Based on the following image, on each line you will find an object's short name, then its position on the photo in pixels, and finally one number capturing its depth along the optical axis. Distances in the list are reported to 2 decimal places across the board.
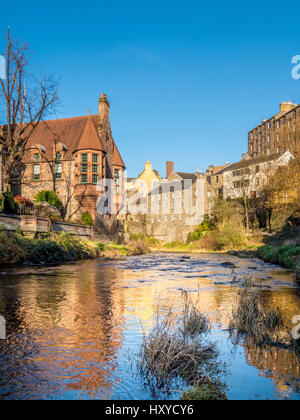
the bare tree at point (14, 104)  27.41
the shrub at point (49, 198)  36.31
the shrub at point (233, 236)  38.00
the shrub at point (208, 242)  42.16
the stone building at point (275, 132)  59.86
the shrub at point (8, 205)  22.76
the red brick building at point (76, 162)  37.53
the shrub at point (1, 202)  22.08
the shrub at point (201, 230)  49.94
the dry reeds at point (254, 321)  5.29
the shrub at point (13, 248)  17.49
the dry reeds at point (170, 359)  3.91
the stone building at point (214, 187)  59.70
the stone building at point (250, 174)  48.72
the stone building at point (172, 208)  57.09
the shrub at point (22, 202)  26.61
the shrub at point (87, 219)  35.74
